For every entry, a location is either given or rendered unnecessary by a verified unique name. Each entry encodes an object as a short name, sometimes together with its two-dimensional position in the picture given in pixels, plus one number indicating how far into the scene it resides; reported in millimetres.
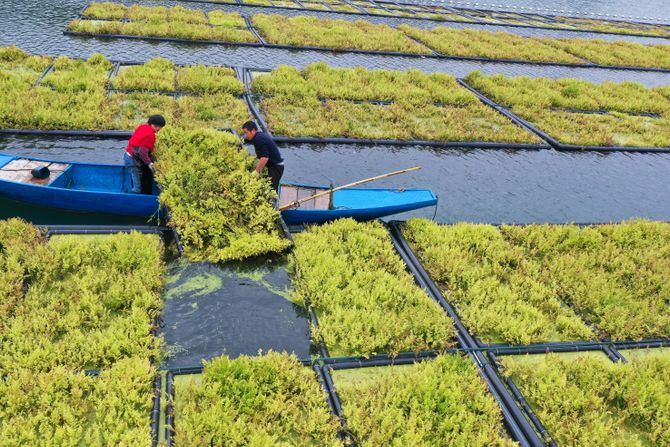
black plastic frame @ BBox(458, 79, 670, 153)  16984
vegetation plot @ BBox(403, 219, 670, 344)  8922
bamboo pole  10375
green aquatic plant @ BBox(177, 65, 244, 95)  17234
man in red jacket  10297
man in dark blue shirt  9856
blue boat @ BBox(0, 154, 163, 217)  9970
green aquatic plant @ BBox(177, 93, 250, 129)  14750
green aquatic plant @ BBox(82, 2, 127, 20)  25203
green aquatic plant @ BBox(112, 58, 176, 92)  16797
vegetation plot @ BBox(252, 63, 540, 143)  15938
